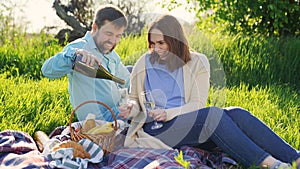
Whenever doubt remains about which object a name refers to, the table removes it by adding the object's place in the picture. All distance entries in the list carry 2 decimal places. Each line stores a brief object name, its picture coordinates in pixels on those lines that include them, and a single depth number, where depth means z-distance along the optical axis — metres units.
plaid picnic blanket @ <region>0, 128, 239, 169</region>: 3.03
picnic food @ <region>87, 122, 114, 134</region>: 3.23
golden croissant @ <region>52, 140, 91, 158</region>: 3.08
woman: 3.11
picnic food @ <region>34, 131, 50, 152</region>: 3.45
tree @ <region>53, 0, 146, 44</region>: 8.21
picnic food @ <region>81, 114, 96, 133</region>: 3.32
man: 3.41
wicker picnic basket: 3.19
